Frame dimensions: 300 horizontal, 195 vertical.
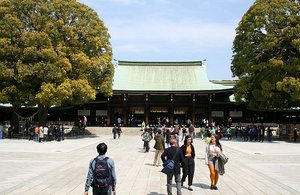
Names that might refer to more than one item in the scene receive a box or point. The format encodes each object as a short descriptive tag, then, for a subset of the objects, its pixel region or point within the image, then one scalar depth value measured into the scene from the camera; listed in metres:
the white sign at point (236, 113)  35.84
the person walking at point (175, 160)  7.21
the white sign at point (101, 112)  35.92
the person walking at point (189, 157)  8.56
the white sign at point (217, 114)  36.01
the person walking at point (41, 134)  22.74
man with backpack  5.02
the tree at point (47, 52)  23.55
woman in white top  8.50
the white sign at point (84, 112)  36.06
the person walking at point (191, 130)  23.10
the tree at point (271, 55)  24.23
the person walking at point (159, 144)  12.36
